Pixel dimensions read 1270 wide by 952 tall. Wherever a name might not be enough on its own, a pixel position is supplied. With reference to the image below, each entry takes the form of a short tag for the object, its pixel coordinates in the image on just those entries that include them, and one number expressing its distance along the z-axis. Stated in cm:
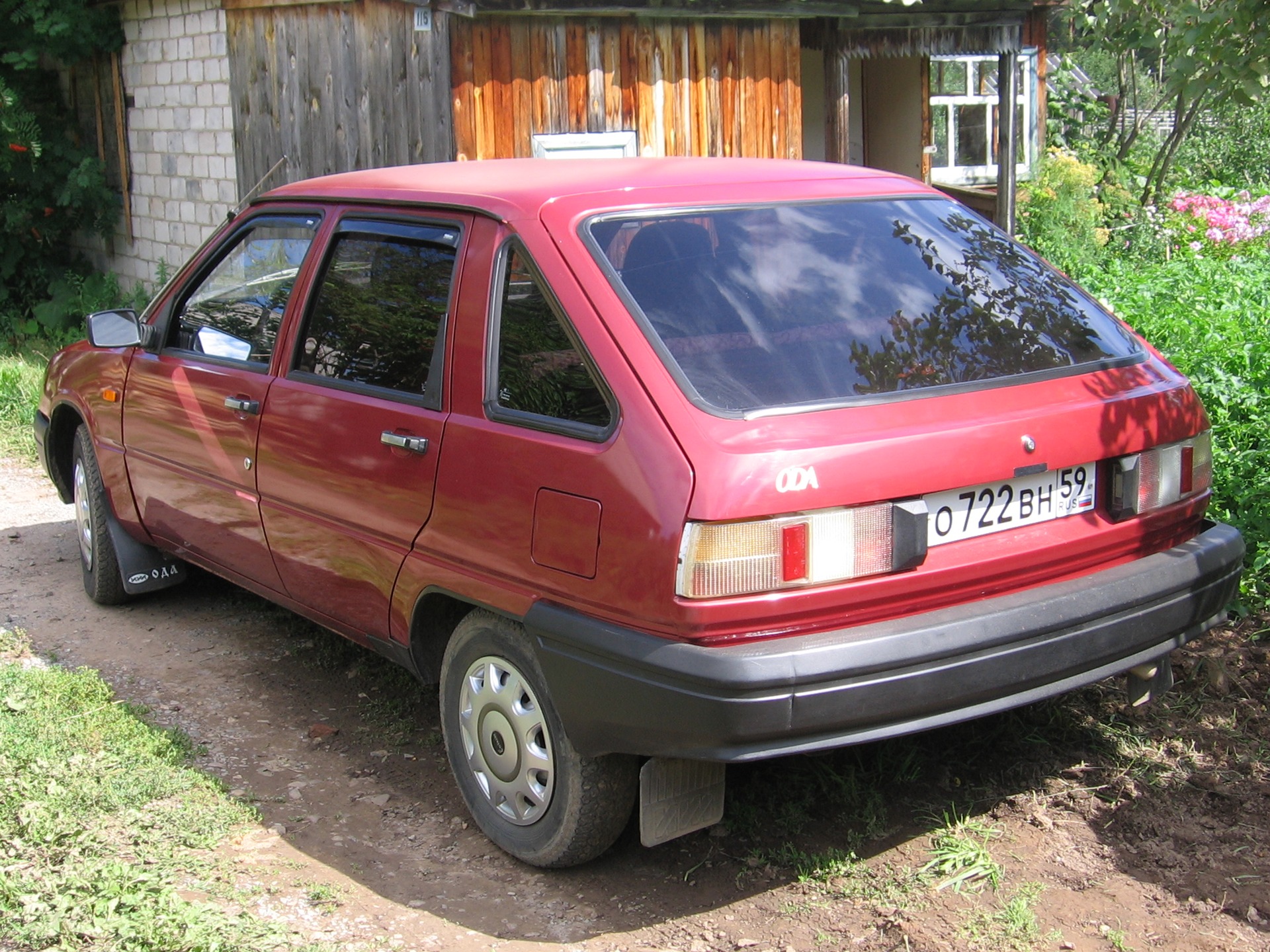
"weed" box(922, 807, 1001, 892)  335
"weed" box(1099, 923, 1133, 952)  304
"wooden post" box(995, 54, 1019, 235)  1181
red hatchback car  289
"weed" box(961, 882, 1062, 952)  308
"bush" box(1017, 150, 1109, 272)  1072
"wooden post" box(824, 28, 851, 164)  1076
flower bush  774
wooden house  872
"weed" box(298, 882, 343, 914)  337
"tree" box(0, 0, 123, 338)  1239
